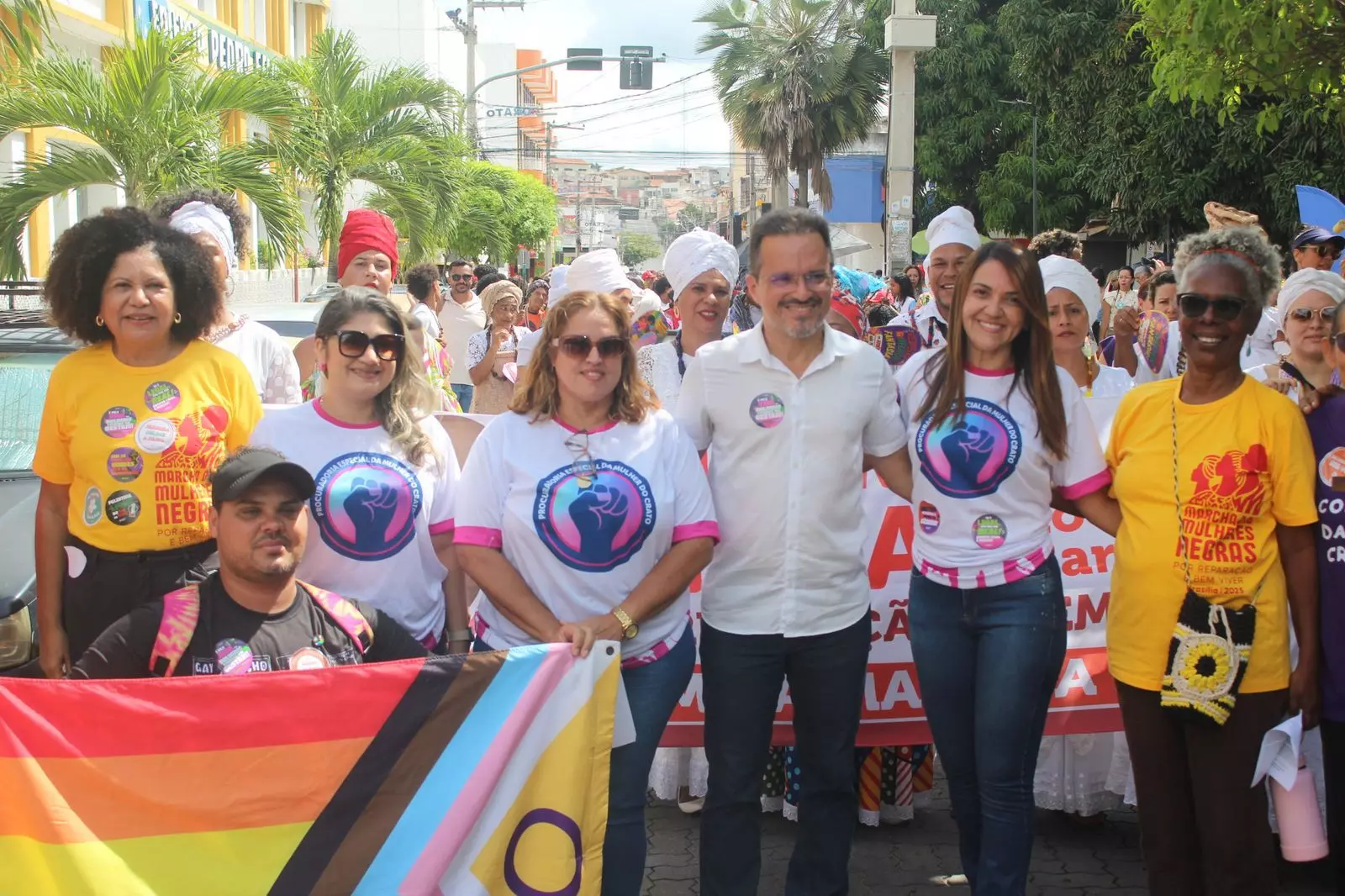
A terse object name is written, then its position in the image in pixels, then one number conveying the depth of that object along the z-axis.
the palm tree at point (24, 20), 6.22
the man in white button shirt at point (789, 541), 3.71
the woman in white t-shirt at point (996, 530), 3.69
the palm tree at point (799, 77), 39.62
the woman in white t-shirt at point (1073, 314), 4.86
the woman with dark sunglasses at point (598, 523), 3.45
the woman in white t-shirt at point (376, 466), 3.53
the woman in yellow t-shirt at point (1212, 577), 3.42
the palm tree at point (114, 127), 11.02
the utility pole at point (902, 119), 20.08
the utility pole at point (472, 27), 37.06
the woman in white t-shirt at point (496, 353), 9.15
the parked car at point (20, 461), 4.48
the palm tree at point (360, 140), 15.45
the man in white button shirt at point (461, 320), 12.34
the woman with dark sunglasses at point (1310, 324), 4.70
